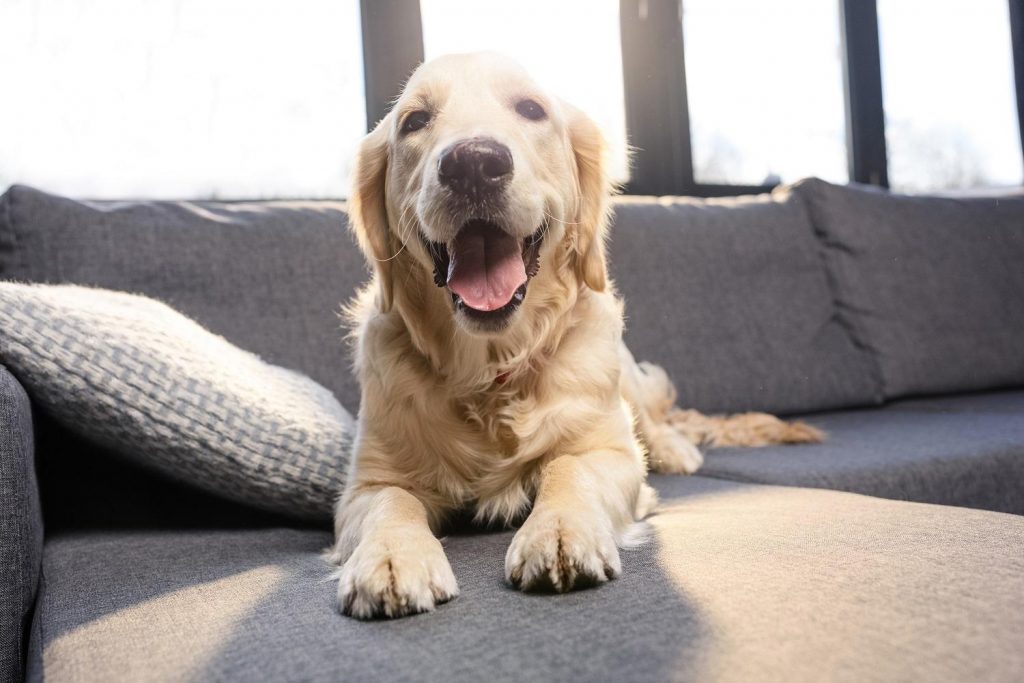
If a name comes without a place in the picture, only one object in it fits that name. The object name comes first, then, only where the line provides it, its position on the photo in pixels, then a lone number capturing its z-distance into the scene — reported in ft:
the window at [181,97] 8.56
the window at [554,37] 10.71
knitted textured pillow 4.30
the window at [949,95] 14.47
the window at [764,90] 12.59
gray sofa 2.57
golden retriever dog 4.45
